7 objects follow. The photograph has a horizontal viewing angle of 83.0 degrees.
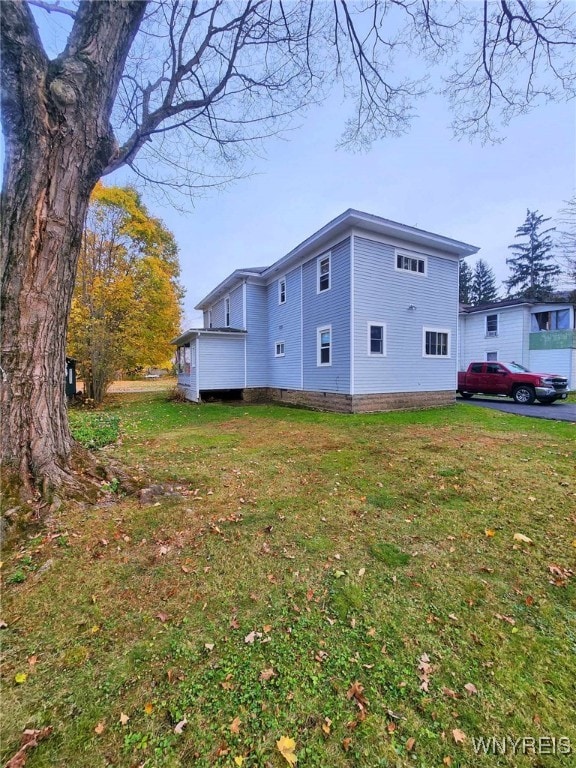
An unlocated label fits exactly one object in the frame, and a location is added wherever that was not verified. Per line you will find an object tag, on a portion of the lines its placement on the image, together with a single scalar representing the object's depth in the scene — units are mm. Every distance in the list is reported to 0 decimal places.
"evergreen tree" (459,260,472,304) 43312
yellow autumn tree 13359
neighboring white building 17875
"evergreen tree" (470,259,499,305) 43094
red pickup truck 12758
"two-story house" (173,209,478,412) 10492
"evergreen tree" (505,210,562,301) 34000
